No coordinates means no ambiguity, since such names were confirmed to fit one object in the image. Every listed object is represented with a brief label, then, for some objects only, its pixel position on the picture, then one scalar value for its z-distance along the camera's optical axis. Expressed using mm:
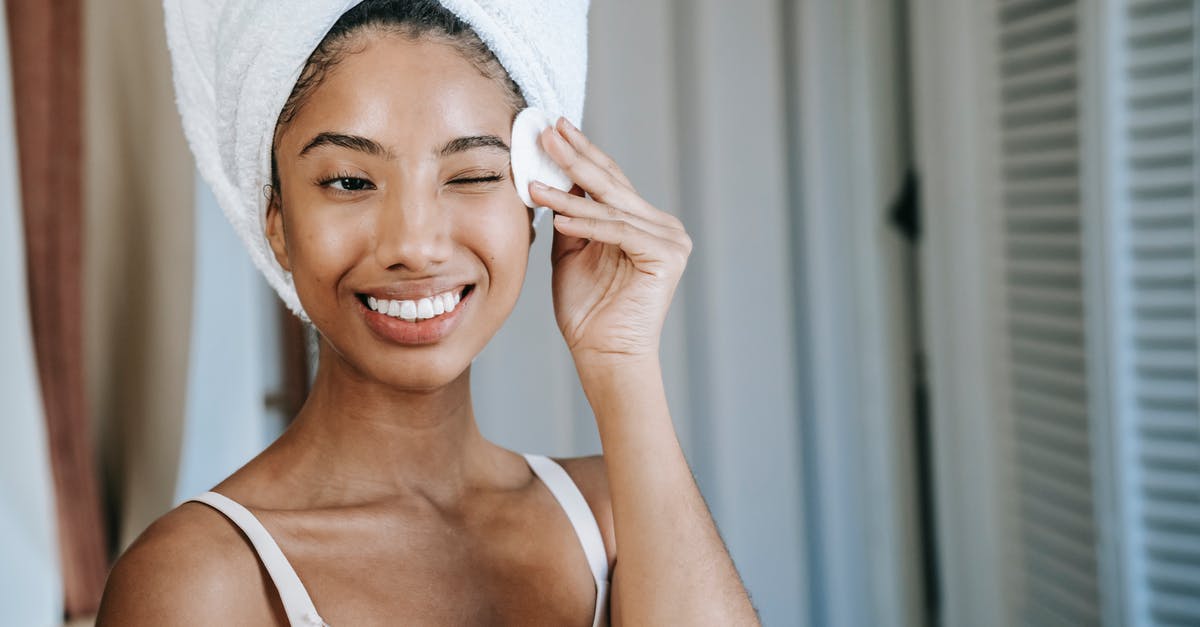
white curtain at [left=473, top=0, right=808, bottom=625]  2279
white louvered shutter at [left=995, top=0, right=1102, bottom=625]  1904
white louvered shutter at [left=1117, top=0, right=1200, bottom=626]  1686
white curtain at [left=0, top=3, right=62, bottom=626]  1933
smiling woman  1016
